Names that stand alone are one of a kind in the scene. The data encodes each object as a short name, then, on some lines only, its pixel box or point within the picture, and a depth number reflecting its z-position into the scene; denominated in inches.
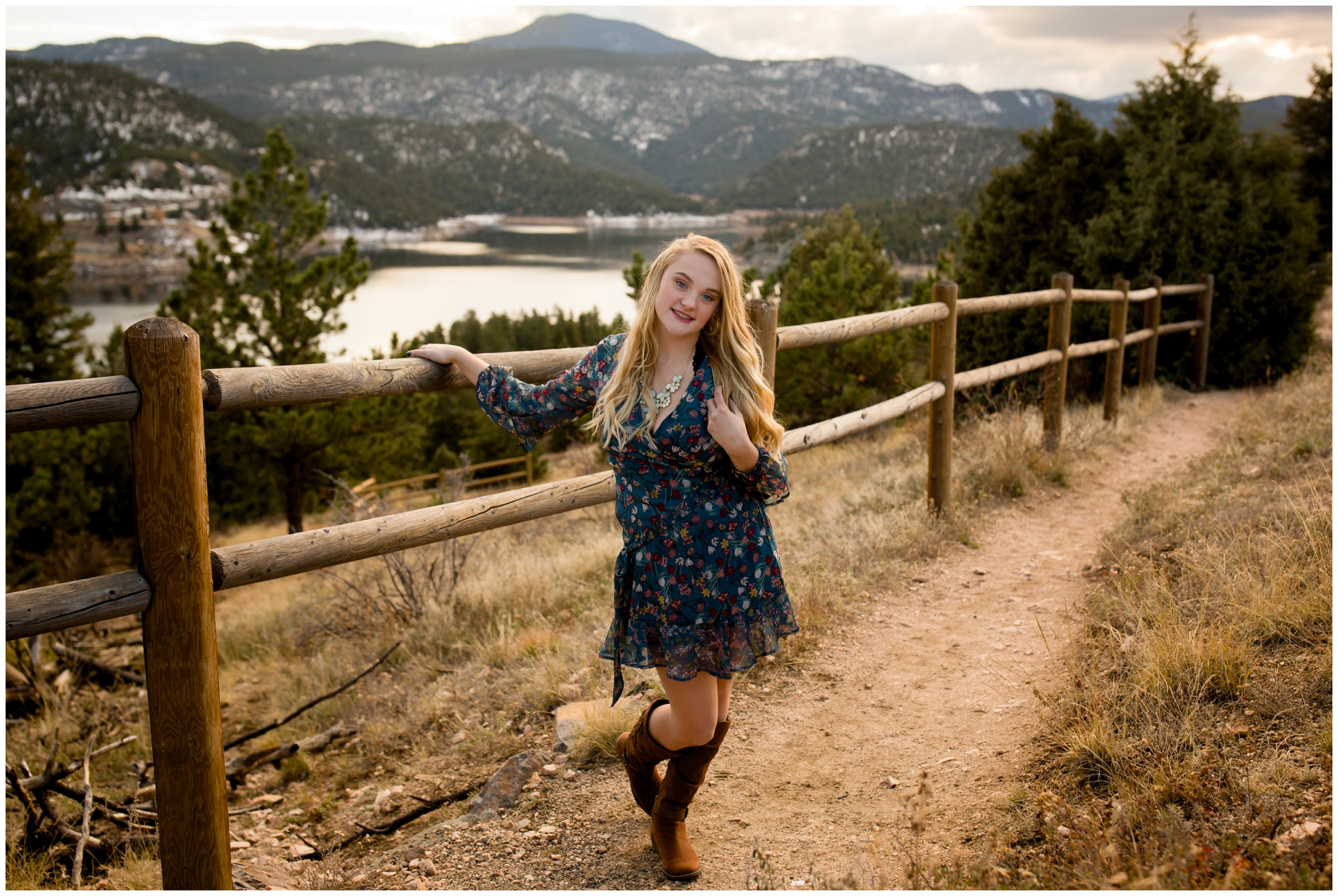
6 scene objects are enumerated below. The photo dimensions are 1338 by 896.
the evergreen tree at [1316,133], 683.4
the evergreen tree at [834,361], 533.3
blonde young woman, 80.7
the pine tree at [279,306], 560.1
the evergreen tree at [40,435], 576.7
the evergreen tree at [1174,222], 369.1
